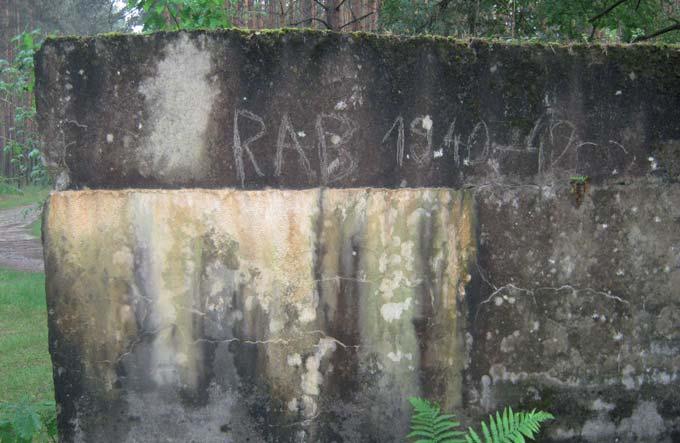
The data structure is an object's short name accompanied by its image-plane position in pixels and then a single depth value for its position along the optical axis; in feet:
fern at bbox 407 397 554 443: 8.80
